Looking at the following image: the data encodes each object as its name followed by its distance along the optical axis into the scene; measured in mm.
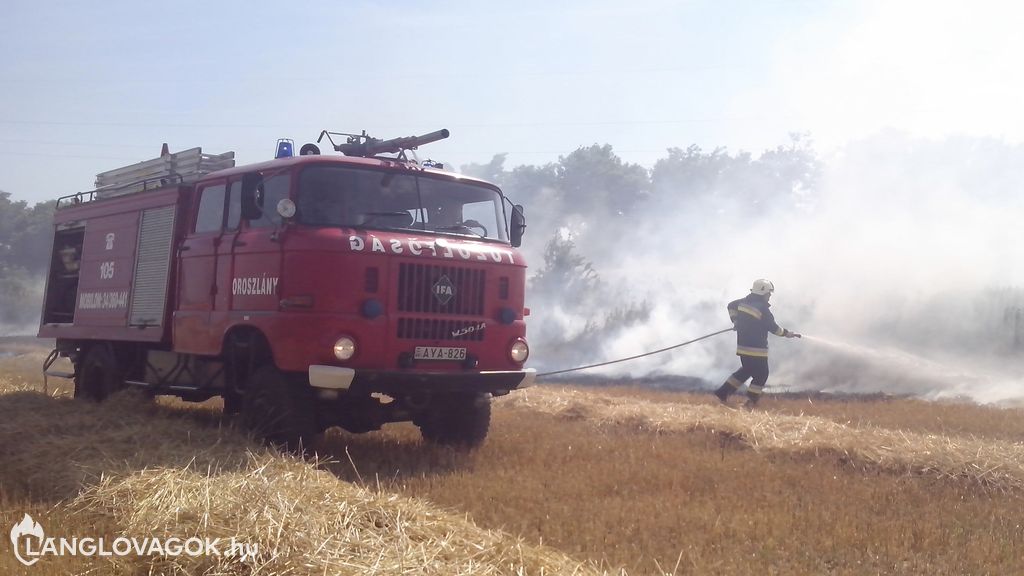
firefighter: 12680
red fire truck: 7355
